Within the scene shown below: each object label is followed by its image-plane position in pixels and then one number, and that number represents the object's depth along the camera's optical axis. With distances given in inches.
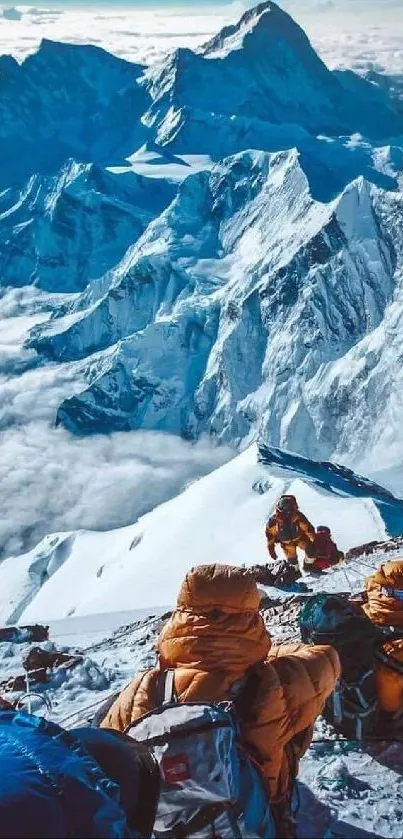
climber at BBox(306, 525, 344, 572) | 678.8
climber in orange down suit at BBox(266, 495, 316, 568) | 712.4
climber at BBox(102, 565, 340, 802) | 211.9
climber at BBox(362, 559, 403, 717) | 282.2
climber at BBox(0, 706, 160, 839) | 121.2
